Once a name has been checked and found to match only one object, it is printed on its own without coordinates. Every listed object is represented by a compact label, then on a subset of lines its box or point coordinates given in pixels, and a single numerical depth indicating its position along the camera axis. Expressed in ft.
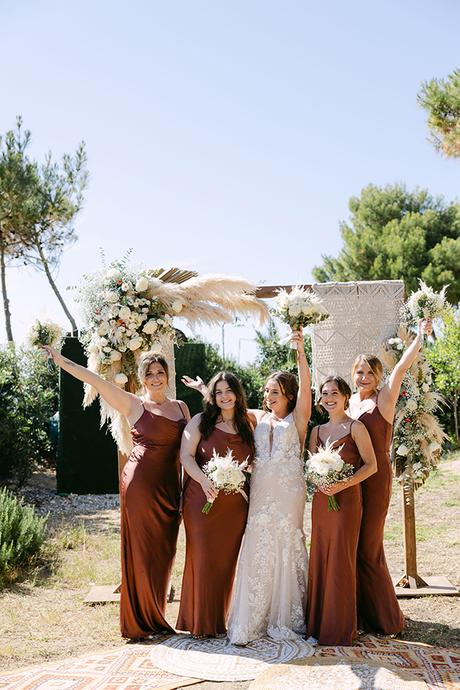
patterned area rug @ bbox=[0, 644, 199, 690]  14.24
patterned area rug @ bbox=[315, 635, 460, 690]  14.29
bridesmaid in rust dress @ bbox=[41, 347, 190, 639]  17.48
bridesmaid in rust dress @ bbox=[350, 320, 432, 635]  17.62
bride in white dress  16.89
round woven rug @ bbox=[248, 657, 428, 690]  13.60
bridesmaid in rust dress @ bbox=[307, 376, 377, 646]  16.51
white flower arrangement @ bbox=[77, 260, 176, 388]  19.93
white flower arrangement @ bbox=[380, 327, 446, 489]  21.22
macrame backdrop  22.91
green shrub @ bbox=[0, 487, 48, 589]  23.47
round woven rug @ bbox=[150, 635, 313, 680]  14.89
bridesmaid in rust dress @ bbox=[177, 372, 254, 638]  16.92
